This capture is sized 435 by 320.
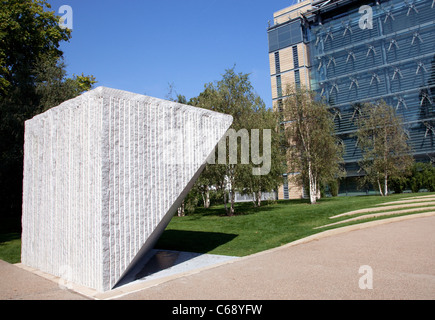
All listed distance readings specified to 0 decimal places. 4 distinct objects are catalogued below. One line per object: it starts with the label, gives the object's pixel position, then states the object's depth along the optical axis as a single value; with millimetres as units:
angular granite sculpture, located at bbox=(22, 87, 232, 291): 5363
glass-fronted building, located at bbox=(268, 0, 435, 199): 30203
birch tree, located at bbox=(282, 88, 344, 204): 21422
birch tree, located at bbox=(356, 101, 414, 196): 23812
